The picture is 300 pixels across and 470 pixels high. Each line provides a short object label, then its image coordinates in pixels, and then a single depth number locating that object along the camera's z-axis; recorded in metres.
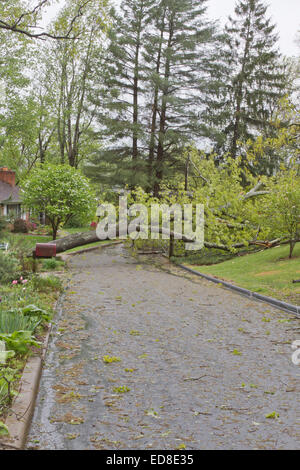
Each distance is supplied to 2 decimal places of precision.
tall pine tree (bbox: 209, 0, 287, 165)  34.41
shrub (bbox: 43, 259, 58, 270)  15.63
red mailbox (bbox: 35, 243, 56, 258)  16.33
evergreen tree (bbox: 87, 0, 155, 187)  30.81
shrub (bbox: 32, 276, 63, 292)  10.26
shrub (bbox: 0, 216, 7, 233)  9.39
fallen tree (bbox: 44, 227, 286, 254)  18.44
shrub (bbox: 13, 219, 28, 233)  37.53
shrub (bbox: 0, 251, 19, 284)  9.71
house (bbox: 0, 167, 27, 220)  40.97
